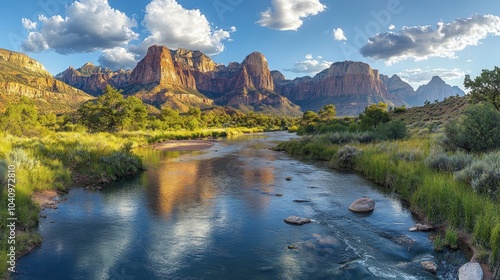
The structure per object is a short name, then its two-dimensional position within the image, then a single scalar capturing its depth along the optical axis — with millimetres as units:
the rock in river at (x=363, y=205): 15270
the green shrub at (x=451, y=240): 10503
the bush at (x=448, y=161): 15958
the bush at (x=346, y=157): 27456
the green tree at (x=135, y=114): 68062
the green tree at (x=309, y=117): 115250
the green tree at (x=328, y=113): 109875
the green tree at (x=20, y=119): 45531
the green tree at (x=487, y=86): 32125
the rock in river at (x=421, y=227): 12453
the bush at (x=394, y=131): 34469
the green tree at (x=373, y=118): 49469
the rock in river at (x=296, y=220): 13722
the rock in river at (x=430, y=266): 9216
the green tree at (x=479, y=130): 19172
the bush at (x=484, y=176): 11875
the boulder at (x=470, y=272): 8126
